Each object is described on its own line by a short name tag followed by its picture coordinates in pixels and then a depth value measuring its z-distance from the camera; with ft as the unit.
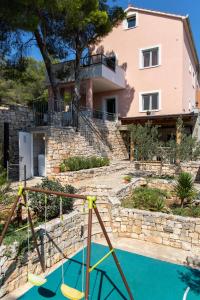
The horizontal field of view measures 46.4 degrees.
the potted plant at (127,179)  36.64
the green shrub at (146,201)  25.76
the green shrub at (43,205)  21.30
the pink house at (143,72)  57.21
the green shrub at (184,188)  26.84
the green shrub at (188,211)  23.65
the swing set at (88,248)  11.09
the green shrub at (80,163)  40.70
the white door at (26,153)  37.55
